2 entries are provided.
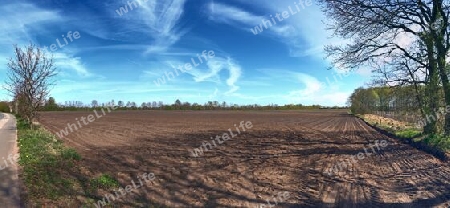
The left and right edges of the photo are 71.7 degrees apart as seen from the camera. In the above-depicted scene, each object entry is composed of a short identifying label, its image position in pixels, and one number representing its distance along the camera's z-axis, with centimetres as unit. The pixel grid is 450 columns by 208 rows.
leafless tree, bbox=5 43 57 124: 2066
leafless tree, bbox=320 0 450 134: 1341
